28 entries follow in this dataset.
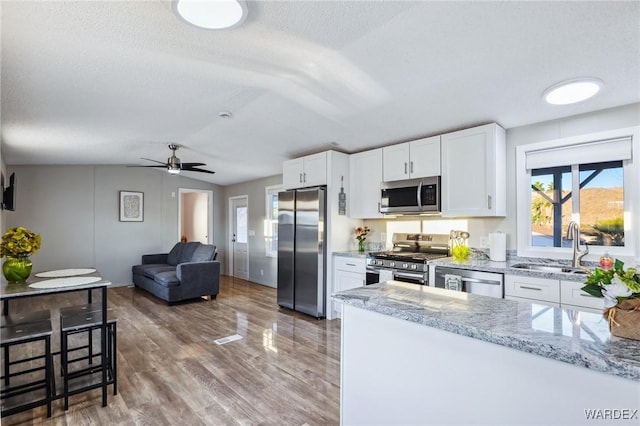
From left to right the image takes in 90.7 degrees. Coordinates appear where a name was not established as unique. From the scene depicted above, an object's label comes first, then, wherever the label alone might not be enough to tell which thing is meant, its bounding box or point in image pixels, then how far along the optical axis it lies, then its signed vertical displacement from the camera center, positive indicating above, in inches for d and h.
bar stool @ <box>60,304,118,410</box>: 84.4 -34.7
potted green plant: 36.5 -9.9
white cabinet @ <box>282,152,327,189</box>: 169.8 +25.8
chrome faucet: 111.3 -10.7
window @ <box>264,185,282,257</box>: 253.1 -4.3
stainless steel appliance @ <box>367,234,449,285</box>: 133.3 -18.4
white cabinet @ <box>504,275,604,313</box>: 92.7 -24.3
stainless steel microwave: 139.2 +9.4
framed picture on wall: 256.8 +9.2
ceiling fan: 176.4 +29.6
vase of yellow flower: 85.4 -10.1
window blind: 106.8 +22.5
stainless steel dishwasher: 109.7 -23.5
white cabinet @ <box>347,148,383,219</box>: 162.1 +17.1
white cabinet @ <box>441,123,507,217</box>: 123.5 +17.8
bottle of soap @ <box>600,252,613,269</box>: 81.6 -12.8
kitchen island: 34.0 -19.3
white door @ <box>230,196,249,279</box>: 283.9 -18.1
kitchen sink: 104.3 -18.8
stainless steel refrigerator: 163.8 -18.5
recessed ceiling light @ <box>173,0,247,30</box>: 63.6 +42.8
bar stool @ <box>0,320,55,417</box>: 75.9 -31.5
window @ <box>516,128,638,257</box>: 106.8 +8.4
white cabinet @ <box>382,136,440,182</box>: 140.3 +26.5
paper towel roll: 127.6 -12.7
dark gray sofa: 193.5 -38.1
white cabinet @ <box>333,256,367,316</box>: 154.3 -28.4
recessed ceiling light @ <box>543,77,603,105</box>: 91.7 +37.8
